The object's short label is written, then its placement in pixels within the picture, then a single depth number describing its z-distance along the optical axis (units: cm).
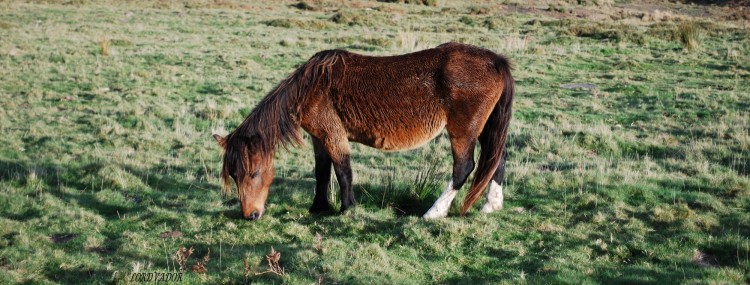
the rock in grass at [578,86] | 1516
